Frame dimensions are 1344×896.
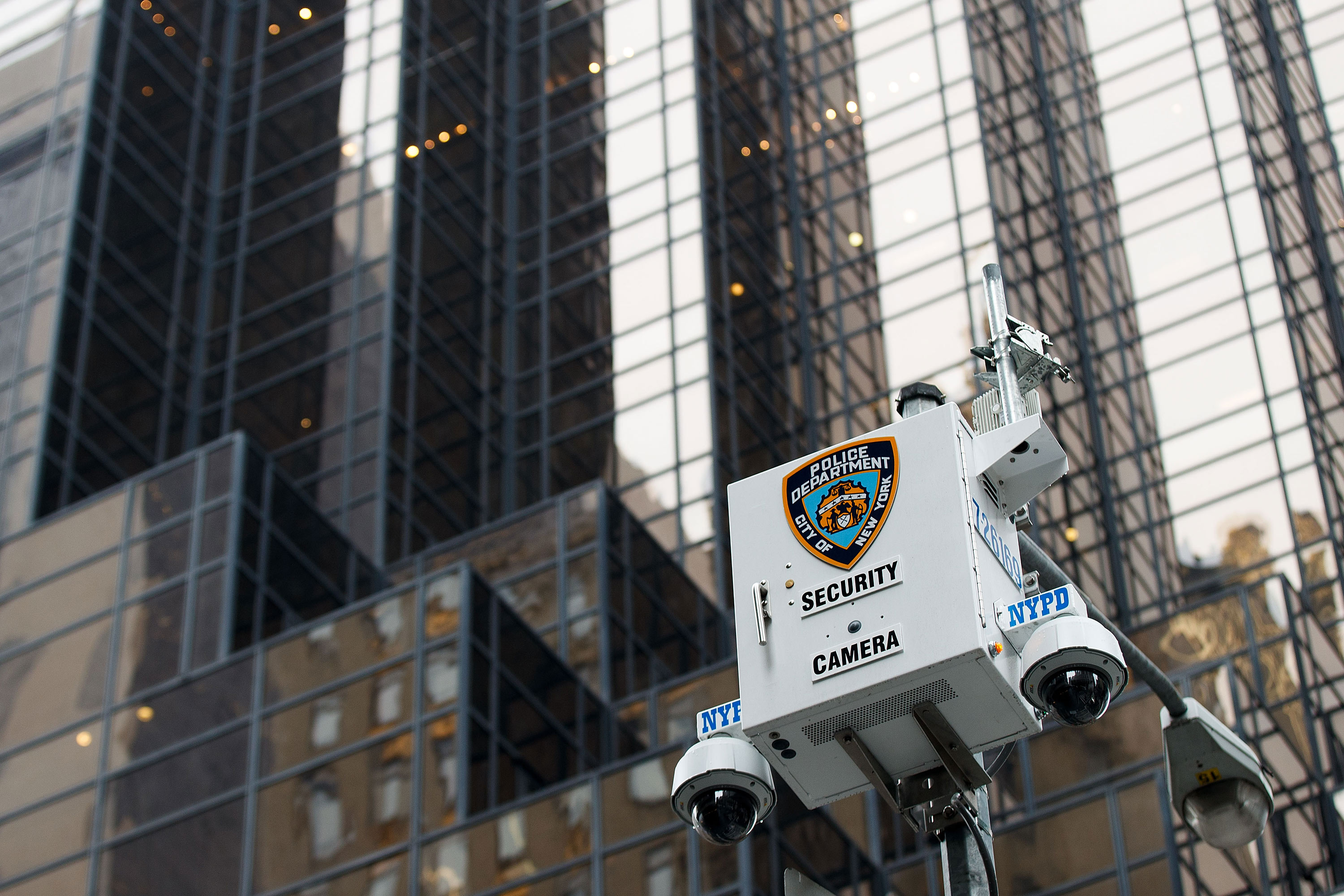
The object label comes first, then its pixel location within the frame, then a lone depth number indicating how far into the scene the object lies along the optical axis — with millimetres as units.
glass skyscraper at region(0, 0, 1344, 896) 26859
